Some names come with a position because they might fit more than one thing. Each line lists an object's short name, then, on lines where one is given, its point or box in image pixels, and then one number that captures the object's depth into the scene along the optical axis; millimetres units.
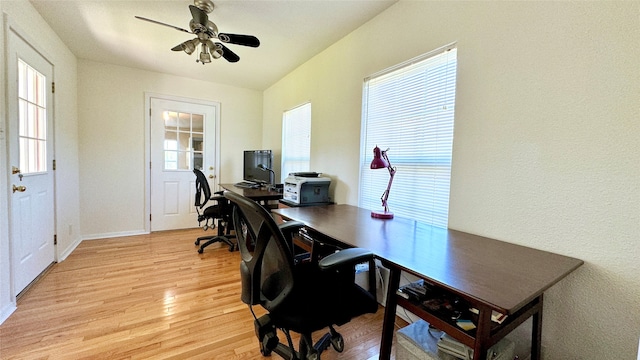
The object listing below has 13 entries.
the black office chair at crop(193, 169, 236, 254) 3281
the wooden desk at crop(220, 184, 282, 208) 2840
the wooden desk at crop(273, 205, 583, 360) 860
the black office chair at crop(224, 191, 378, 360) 1014
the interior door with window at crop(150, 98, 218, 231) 3955
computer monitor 3576
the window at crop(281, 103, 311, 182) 3346
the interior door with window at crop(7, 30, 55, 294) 1955
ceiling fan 2016
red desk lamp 1833
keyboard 3719
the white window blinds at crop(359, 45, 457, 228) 1751
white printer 2534
